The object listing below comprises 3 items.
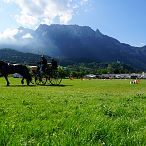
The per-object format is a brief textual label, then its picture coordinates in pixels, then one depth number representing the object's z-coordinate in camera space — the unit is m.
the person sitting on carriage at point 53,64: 16.92
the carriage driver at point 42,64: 16.82
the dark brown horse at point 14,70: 16.77
